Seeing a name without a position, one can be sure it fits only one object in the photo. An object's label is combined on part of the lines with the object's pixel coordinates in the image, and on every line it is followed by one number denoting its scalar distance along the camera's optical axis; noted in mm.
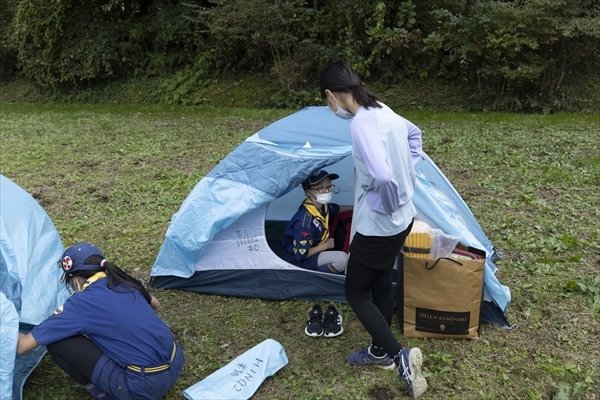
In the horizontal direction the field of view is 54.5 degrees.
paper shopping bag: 3162
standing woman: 2545
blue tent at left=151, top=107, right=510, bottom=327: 3742
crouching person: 2578
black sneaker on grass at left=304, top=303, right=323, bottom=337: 3469
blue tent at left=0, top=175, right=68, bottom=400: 2529
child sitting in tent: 3826
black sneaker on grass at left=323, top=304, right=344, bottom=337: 3471
